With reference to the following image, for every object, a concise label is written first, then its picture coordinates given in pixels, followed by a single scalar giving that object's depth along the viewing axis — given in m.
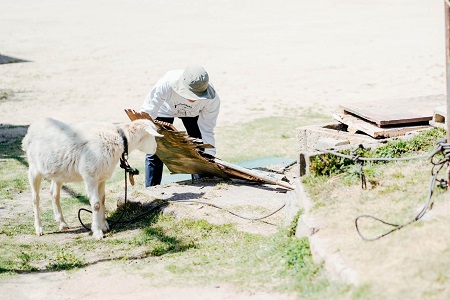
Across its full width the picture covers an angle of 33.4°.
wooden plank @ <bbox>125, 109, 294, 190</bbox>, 9.55
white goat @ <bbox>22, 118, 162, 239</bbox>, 8.59
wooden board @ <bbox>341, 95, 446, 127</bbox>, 9.70
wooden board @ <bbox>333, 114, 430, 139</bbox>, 9.41
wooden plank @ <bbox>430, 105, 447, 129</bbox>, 9.09
